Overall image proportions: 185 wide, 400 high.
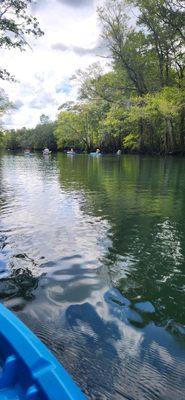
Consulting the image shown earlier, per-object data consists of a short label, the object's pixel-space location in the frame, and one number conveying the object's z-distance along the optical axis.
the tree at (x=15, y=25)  13.13
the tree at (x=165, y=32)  32.91
